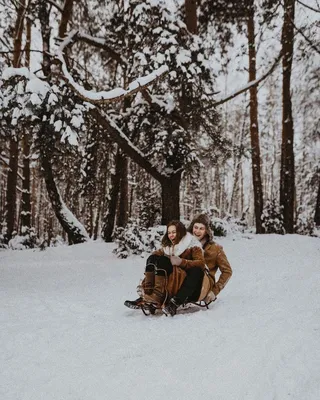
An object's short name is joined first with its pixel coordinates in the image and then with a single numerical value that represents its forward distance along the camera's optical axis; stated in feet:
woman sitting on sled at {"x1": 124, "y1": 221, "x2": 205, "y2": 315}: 13.30
